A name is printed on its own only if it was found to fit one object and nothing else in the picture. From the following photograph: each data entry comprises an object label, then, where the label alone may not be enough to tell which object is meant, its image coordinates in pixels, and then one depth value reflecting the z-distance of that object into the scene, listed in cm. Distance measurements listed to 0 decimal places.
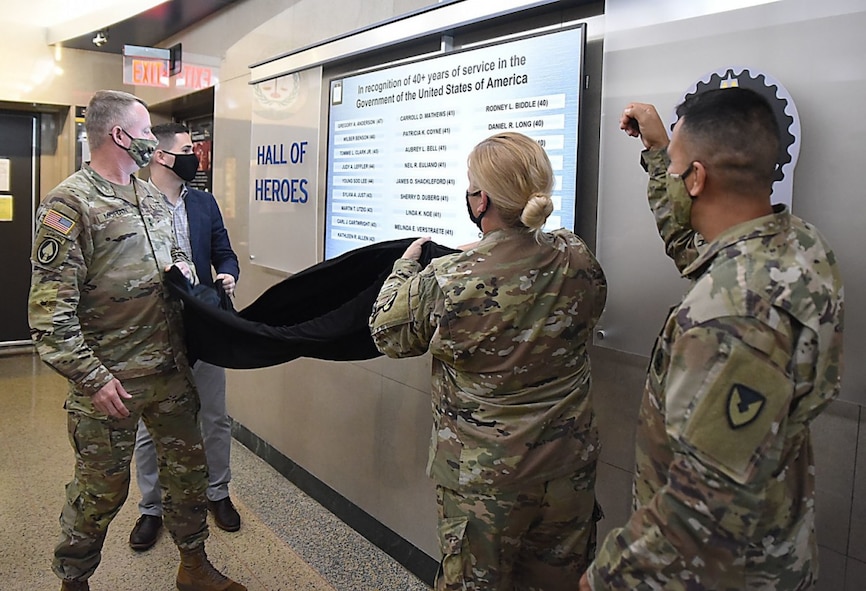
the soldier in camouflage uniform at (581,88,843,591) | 105
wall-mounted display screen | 209
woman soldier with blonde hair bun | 162
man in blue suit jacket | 292
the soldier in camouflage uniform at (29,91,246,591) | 215
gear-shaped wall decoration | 158
